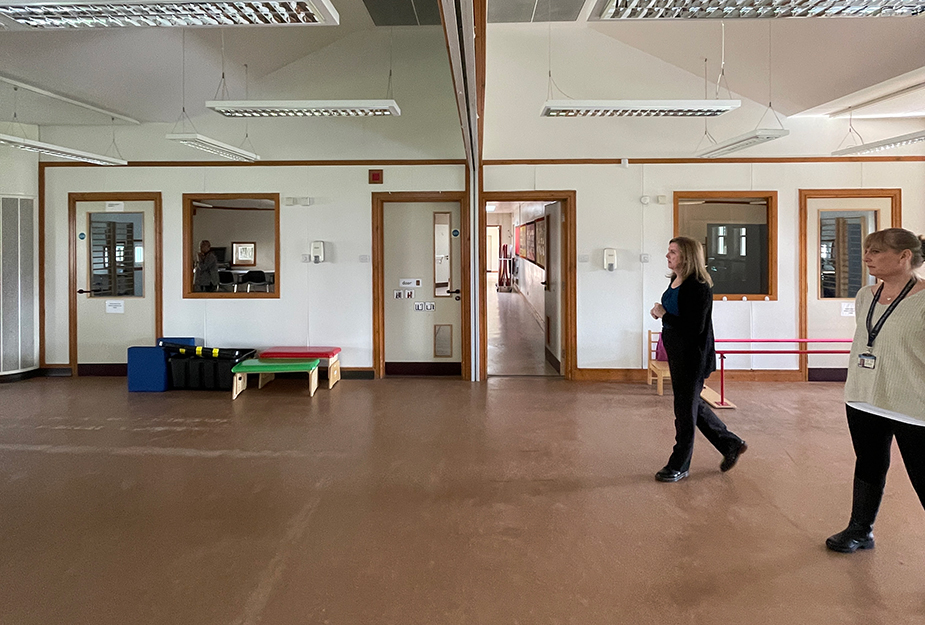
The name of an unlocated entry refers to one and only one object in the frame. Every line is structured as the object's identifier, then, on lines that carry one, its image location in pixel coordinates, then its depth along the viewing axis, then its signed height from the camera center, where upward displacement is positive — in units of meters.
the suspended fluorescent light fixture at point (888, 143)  5.58 +1.54
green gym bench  6.48 -0.67
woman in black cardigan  3.55 -0.16
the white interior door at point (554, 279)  7.78 +0.34
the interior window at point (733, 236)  7.32 +0.80
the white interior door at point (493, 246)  24.08 +2.38
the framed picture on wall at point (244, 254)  8.02 +0.71
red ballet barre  5.86 -0.99
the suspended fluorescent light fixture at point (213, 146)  5.53 +1.62
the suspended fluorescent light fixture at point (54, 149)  5.78 +1.61
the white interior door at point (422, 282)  7.62 +0.30
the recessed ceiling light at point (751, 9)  2.81 +1.41
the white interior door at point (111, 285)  7.69 +0.29
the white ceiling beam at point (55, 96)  5.63 +2.15
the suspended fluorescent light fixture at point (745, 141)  5.32 +1.54
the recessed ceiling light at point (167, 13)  2.93 +1.51
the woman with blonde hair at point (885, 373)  2.45 -0.30
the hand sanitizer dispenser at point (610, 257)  7.19 +0.55
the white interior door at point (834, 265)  7.23 +0.44
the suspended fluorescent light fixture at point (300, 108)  4.96 +1.69
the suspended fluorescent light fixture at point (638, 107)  4.87 +1.63
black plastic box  6.81 -0.68
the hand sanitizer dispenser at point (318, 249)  7.33 +0.70
